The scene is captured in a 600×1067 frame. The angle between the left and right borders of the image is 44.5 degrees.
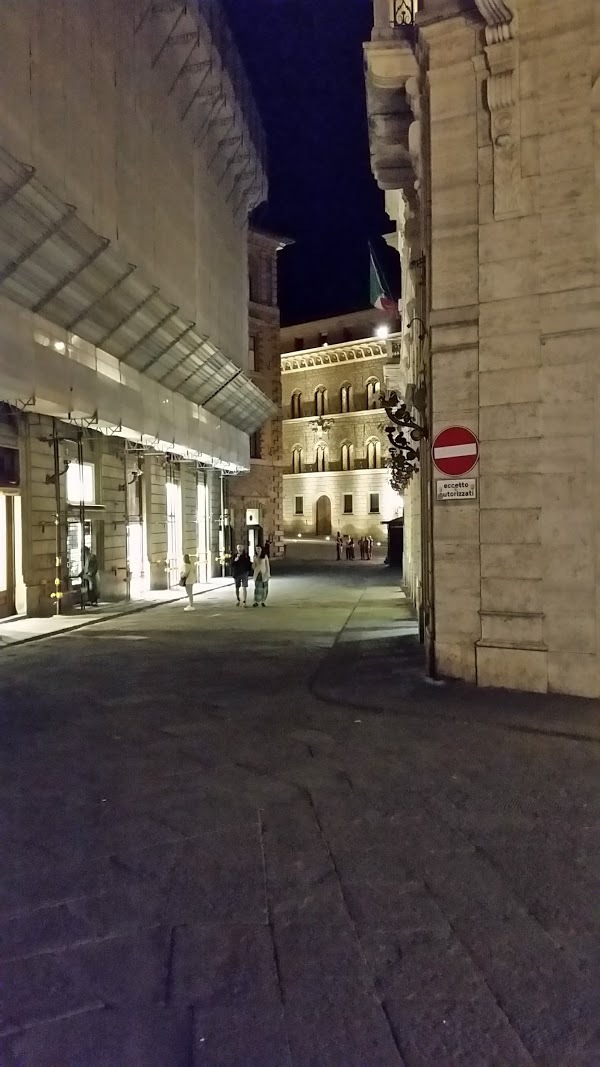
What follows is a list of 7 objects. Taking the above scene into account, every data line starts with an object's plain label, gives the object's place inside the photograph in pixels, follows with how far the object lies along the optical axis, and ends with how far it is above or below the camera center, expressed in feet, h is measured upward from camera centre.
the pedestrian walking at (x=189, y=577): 62.52 -3.87
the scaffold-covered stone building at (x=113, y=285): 50.57 +20.53
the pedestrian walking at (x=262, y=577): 63.41 -4.05
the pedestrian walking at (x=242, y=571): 65.68 -3.63
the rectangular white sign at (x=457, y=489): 28.68 +1.44
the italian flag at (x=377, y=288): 101.30 +34.48
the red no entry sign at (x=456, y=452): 28.58 +2.92
